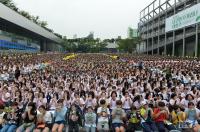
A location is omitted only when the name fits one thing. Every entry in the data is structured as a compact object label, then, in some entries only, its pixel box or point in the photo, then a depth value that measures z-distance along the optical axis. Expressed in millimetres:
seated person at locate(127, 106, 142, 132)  4664
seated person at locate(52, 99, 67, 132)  4527
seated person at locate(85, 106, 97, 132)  4616
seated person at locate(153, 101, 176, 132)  4603
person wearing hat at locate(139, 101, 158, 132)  4552
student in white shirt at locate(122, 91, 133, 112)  5269
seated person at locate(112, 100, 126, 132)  4590
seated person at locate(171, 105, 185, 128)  4704
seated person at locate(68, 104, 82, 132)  4657
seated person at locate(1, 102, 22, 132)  4432
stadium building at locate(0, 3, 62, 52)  22197
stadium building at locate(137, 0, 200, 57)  21280
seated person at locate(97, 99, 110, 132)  4600
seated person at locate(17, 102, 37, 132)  4402
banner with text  19254
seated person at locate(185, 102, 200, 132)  4715
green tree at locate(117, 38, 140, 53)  40485
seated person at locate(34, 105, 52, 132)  4358
